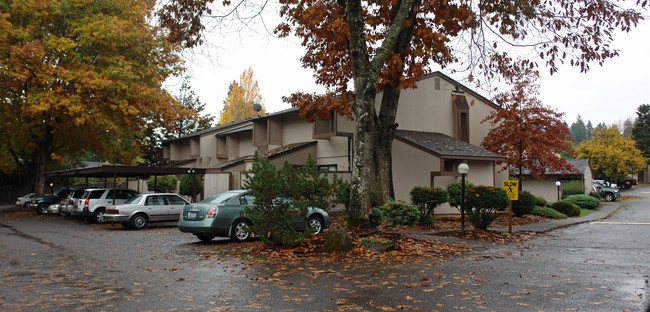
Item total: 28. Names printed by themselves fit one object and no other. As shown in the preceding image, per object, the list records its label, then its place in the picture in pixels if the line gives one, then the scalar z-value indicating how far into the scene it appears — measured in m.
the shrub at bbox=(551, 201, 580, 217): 27.36
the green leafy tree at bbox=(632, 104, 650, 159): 79.94
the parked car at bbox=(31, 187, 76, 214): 28.86
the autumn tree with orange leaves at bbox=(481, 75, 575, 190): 28.81
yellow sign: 15.57
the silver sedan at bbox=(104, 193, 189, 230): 18.84
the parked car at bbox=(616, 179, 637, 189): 66.44
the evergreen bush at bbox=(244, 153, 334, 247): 11.39
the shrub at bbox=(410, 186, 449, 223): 19.17
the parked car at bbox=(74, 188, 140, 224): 21.95
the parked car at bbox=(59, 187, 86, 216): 23.46
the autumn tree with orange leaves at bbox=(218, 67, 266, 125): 59.41
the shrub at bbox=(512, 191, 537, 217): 23.32
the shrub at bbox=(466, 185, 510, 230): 16.64
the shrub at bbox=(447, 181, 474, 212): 18.75
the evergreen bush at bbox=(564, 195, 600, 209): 34.62
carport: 21.86
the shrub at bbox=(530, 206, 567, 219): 24.75
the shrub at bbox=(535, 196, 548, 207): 28.02
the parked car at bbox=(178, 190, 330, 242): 13.45
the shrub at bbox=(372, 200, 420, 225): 14.27
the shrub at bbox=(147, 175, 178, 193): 37.22
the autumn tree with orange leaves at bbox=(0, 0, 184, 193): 24.11
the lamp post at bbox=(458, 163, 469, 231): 17.07
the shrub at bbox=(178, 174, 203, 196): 33.78
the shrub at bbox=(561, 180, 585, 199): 43.00
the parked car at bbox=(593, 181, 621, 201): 45.50
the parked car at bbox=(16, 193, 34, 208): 35.28
